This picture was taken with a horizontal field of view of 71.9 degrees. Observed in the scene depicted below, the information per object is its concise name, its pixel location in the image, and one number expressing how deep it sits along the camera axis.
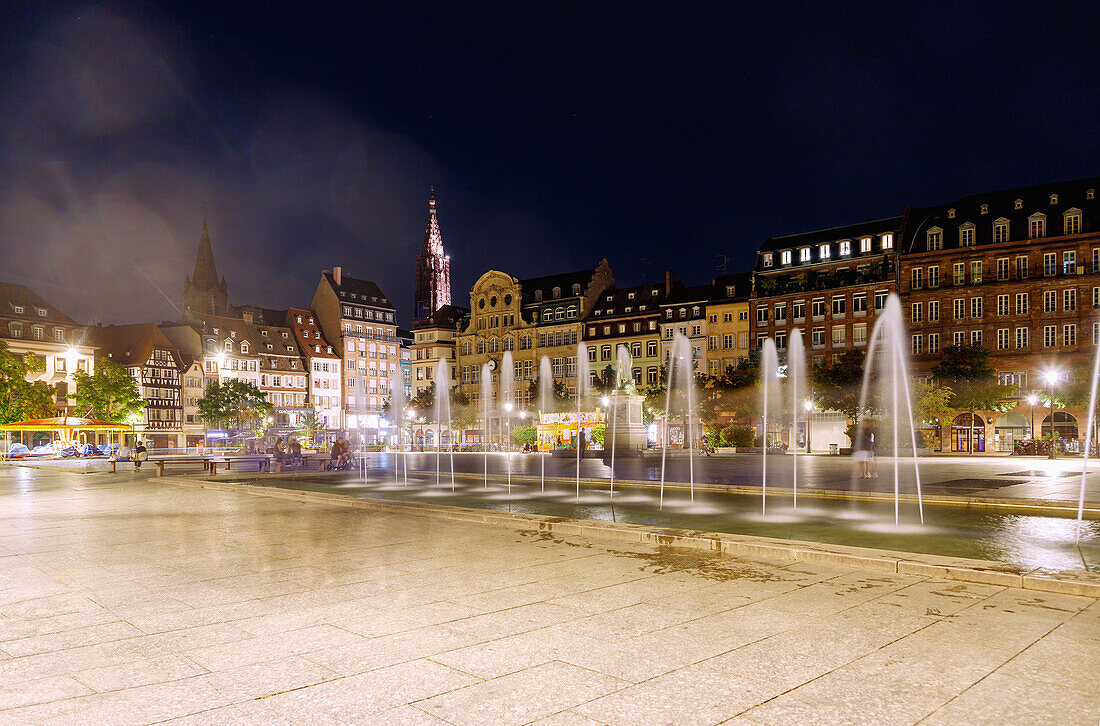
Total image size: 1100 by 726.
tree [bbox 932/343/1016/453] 56.16
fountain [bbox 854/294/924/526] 55.09
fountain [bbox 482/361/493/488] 96.94
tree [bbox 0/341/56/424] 56.25
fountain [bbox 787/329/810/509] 68.56
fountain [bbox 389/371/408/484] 104.06
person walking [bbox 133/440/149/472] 37.53
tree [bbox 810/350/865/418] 57.03
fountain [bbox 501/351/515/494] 95.62
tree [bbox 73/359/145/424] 71.50
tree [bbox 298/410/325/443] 87.51
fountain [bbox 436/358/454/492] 95.76
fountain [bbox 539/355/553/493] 88.74
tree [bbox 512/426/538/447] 67.30
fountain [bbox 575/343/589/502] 89.31
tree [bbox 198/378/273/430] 90.31
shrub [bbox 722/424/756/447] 63.59
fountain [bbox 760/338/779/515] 65.69
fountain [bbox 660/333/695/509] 71.74
